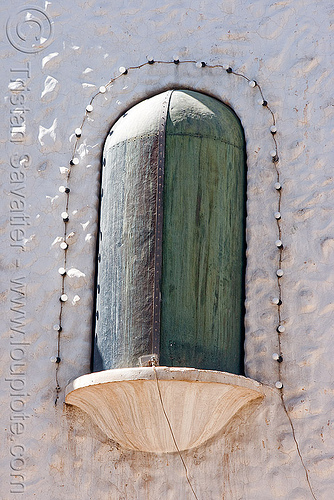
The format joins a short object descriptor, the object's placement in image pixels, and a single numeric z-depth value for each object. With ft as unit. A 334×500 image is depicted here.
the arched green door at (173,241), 36.50
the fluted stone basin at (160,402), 34.86
